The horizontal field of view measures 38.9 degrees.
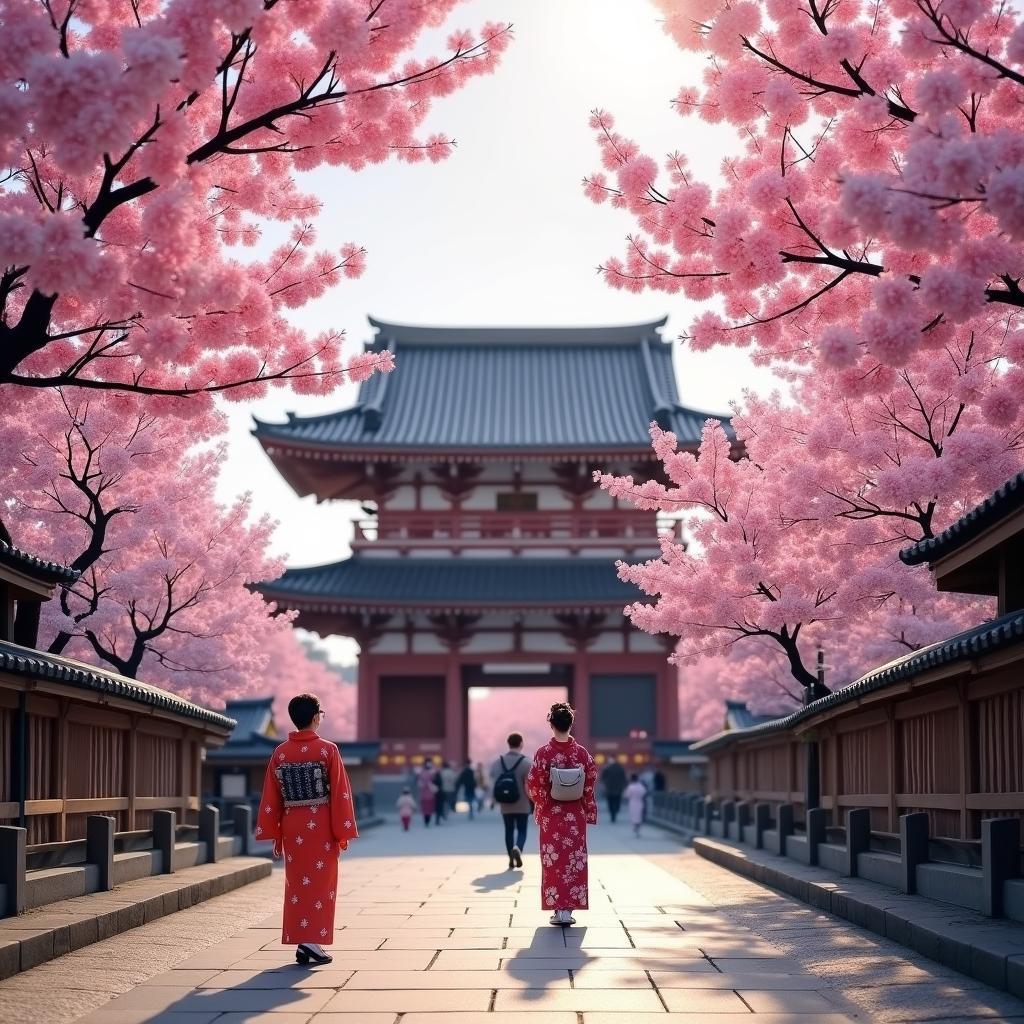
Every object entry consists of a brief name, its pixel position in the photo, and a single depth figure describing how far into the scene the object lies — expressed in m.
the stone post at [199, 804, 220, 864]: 16.67
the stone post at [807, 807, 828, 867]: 15.32
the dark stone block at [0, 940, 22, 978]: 8.30
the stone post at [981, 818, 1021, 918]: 9.21
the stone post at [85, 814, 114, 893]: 12.24
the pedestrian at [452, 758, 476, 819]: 34.12
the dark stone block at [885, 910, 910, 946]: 9.45
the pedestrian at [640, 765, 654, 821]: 36.12
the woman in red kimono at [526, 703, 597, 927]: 11.07
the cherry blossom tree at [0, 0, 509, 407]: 7.10
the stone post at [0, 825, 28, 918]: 9.83
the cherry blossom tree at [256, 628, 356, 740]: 68.31
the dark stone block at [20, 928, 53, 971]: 8.65
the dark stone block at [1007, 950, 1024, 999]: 7.21
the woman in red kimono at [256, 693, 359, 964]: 9.12
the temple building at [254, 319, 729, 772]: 36.28
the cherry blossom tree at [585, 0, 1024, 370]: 7.62
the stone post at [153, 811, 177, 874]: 14.66
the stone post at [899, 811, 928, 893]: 11.36
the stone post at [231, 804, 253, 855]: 19.25
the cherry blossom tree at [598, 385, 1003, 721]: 15.47
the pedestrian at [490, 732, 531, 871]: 16.91
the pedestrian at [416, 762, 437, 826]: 32.19
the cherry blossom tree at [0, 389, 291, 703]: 18.64
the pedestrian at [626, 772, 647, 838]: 28.62
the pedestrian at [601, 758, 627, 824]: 34.59
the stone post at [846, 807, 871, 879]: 13.43
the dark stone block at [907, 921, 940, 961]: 8.70
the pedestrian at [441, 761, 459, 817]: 34.30
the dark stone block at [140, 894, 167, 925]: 11.48
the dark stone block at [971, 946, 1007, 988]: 7.50
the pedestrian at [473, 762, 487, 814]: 45.47
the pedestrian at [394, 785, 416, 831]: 30.25
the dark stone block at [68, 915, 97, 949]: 9.51
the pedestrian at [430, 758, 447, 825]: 32.76
